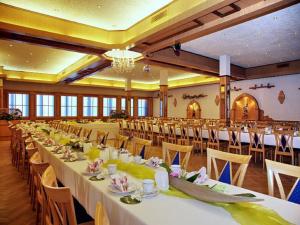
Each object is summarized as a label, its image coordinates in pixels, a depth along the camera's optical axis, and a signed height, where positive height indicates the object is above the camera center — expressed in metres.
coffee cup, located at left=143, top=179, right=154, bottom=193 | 1.70 -0.51
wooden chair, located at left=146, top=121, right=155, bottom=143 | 9.61 -0.75
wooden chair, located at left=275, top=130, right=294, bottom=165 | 5.23 -0.64
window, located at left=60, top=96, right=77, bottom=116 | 16.60 +0.53
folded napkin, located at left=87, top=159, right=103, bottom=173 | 2.29 -0.51
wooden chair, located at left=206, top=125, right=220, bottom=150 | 6.71 -0.68
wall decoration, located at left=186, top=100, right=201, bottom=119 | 16.52 +0.23
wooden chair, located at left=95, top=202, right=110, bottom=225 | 1.04 -0.45
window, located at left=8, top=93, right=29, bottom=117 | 14.72 +0.65
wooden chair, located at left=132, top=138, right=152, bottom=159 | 3.45 -0.49
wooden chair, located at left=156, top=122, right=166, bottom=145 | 8.88 -0.71
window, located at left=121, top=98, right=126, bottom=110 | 19.50 +0.78
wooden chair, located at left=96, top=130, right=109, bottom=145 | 5.01 -0.48
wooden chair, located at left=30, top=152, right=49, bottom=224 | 2.07 -0.48
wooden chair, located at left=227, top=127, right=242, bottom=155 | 6.27 -0.63
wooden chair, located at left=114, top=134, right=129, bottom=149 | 4.07 -0.48
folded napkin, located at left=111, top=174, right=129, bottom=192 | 1.77 -0.52
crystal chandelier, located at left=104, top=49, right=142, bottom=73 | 7.07 +1.76
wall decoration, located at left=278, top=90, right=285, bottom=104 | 11.80 +0.83
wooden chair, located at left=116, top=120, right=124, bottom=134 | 11.83 -0.73
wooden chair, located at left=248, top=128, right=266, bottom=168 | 5.78 -0.63
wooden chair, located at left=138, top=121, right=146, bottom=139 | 10.05 -0.68
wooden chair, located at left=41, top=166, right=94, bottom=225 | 1.25 -0.47
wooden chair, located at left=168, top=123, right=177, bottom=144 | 8.24 -0.68
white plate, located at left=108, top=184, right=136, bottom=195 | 1.73 -0.56
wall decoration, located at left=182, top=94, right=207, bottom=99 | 16.12 +1.19
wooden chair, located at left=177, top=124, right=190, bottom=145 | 7.85 -0.59
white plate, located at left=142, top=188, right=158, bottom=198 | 1.67 -0.56
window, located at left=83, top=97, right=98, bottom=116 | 17.64 +0.51
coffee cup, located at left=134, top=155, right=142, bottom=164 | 2.66 -0.52
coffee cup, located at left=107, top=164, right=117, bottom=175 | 2.25 -0.52
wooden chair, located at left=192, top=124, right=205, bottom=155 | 7.28 -0.69
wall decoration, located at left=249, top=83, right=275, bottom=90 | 12.27 +1.45
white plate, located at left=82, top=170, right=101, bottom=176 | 2.26 -0.57
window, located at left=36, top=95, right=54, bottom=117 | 15.70 +0.51
